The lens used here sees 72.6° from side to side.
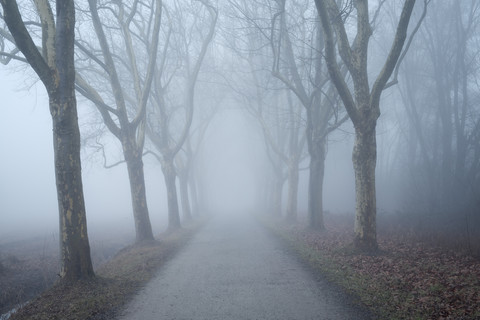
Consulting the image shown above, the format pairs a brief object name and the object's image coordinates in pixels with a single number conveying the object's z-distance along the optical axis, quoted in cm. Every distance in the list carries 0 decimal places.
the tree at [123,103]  1123
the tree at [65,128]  689
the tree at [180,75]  1650
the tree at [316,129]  1373
